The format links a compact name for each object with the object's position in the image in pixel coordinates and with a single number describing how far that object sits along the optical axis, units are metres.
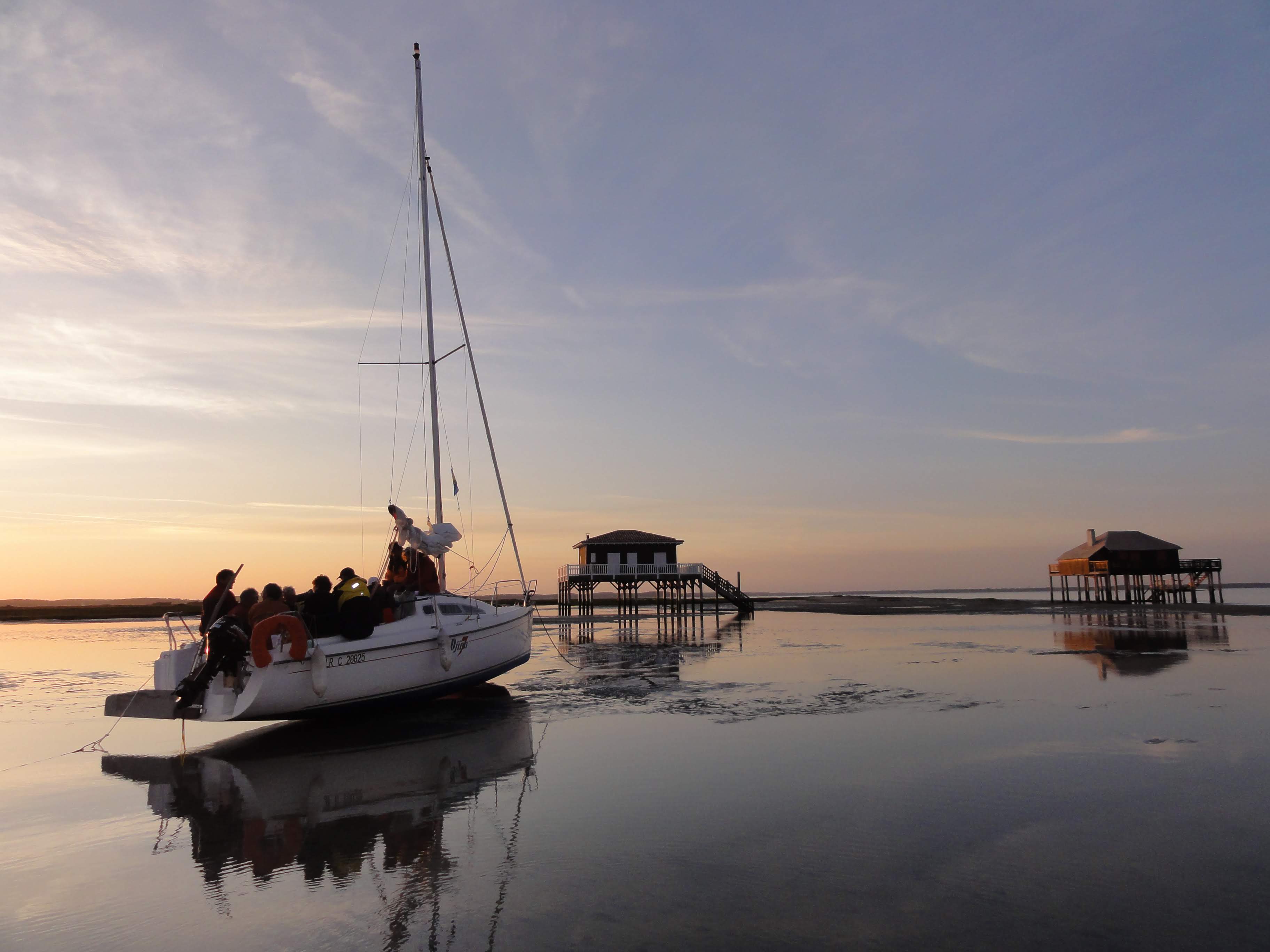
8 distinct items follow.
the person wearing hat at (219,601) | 12.73
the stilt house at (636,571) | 49.59
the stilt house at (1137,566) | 52.47
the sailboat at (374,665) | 11.95
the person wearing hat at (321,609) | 12.77
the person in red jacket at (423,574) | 15.74
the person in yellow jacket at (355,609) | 12.95
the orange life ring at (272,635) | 11.68
